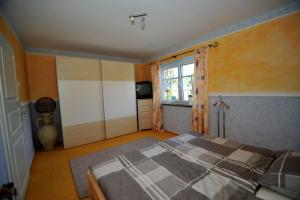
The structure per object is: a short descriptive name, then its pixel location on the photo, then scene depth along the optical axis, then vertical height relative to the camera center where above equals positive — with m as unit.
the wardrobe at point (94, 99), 3.09 -0.16
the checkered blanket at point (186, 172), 0.94 -0.73
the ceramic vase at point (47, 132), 2.96 -0.85
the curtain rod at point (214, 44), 2.69 +0.91
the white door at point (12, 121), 1.33 -0.29
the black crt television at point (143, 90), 4.21 +0.04
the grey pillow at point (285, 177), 0.84 -0.64
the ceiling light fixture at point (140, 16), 1.90 +1.15
